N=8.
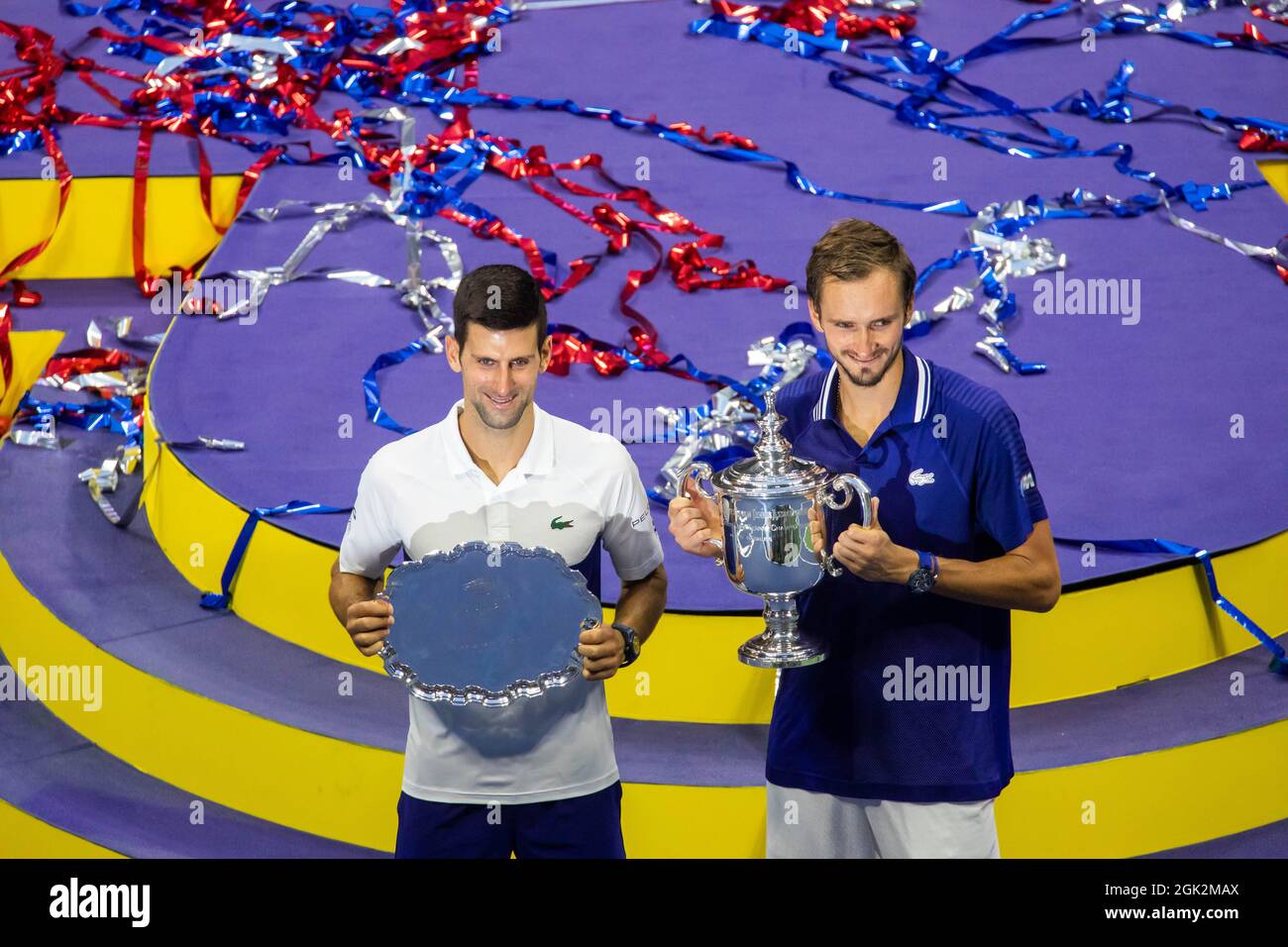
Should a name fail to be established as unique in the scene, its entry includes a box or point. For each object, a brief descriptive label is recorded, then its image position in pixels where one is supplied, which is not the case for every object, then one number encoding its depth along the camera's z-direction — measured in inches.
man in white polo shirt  97.0
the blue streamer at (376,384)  161.8
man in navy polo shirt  95.0
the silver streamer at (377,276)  184.9
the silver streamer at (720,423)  152.9
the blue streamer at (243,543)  146.3
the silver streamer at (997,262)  175.5
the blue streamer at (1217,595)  135.9
